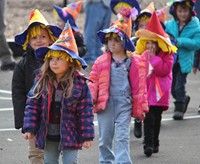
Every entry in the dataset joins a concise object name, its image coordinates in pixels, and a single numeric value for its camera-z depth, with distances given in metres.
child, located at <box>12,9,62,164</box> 13.01
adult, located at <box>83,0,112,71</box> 26.53
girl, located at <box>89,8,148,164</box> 14.36
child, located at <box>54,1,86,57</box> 18.69
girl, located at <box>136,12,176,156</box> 15.82
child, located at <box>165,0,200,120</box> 19.68
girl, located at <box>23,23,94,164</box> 12.00
